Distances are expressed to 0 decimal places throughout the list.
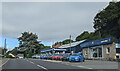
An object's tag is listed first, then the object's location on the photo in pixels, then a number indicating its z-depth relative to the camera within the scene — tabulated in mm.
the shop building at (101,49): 17506
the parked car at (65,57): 16359
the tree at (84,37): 45221
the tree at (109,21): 28057
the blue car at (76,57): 14043
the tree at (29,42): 48659
